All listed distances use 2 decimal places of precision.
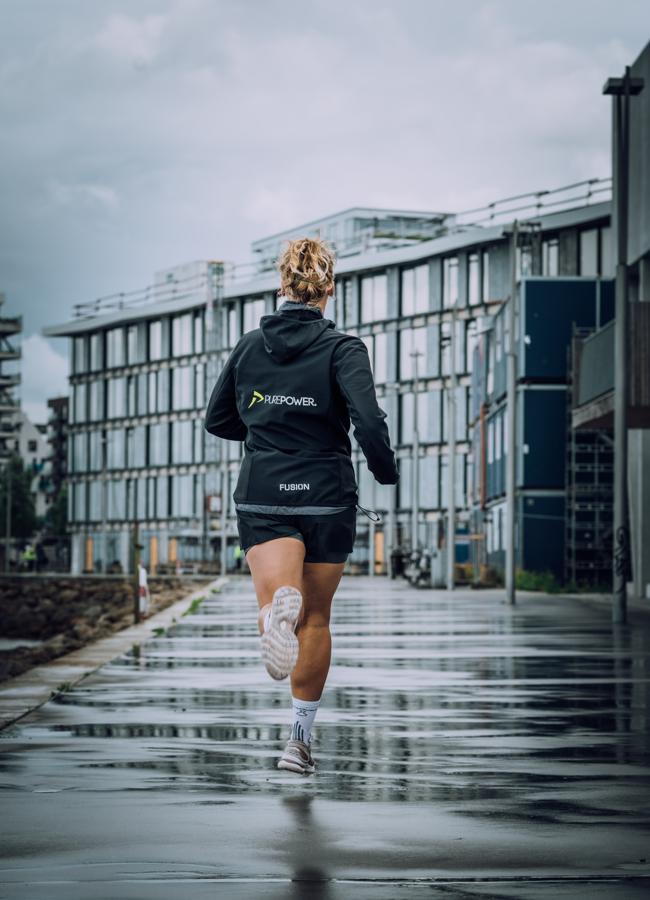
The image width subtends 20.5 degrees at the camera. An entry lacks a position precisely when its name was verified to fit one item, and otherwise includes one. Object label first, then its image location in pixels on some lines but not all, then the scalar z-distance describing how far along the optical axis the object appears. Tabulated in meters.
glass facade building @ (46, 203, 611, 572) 87.00
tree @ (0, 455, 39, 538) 162.12
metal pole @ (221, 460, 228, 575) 92.75
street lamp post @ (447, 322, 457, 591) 51.03
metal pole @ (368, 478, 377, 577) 86.32
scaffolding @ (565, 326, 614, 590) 54.47
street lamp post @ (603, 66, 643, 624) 25.80
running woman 6.85
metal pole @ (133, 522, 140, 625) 26.20
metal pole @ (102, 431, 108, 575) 108.62
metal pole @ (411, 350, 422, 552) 74.12
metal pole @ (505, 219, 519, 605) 36.17
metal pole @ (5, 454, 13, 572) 141.24
